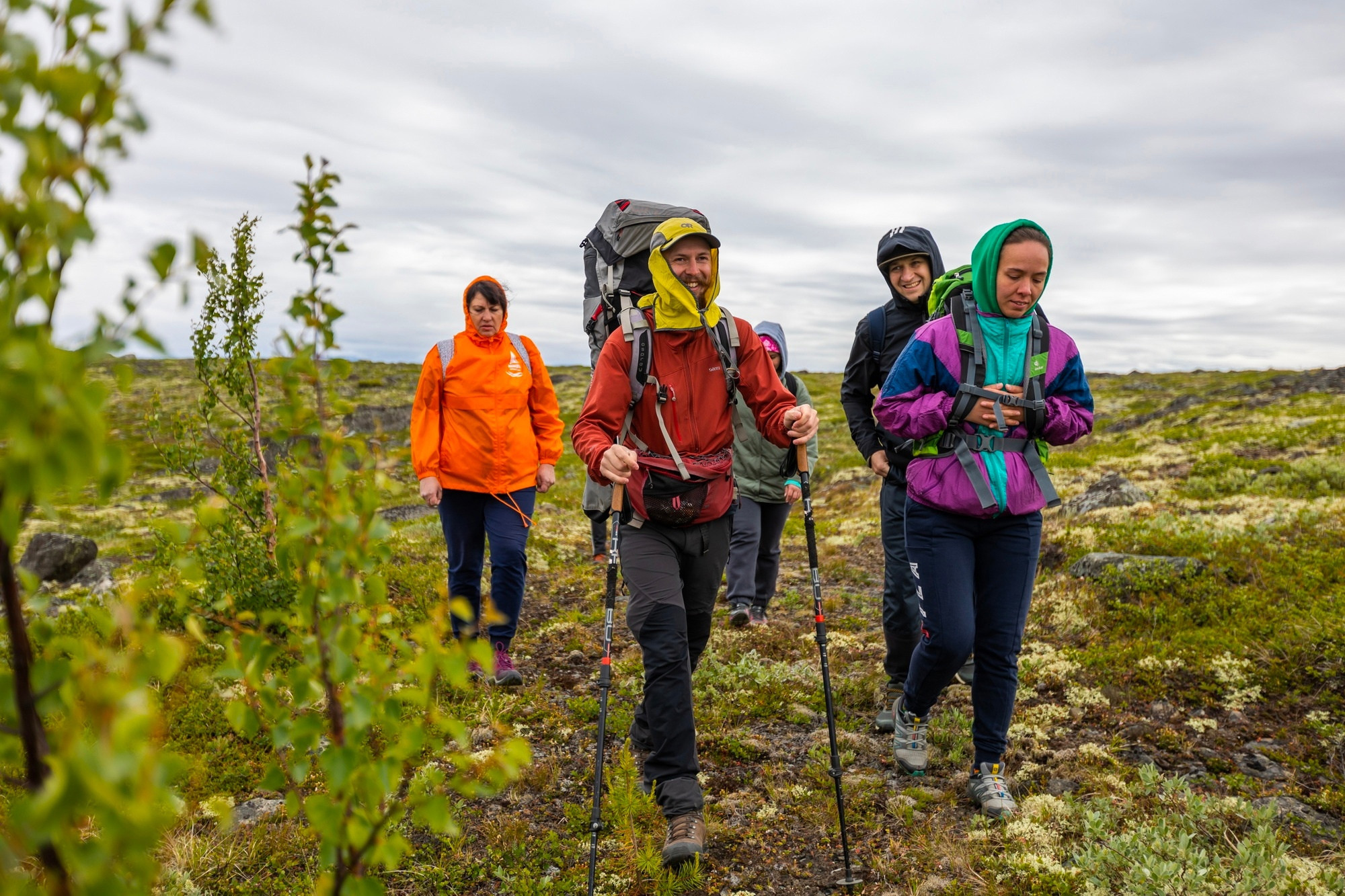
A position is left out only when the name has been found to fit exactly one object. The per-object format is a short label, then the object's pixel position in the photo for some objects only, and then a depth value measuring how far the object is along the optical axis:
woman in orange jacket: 7.70
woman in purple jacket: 5.30
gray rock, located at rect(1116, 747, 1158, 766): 6.25
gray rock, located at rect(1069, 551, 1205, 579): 9.51
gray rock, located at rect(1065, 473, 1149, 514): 13.73
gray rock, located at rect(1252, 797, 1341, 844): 5.14
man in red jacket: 5.14
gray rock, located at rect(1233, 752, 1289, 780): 6.03
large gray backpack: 7.84
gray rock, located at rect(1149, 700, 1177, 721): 6.99
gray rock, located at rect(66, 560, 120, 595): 12.98
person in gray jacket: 9.86
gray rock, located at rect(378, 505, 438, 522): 19.88
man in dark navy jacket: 7.17
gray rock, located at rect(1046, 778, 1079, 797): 5.84
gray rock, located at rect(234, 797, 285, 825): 5.61
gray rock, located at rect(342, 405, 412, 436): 47.62
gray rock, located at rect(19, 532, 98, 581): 13.84
